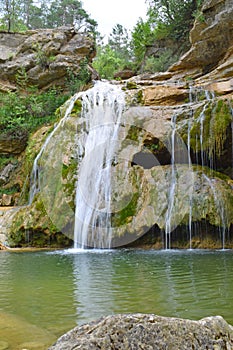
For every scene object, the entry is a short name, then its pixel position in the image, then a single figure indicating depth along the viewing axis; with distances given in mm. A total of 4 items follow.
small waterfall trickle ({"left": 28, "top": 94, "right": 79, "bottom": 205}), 13992
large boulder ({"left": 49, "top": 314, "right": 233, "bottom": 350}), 2189
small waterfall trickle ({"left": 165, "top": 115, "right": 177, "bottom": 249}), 11430
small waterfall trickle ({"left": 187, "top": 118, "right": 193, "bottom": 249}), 11371
